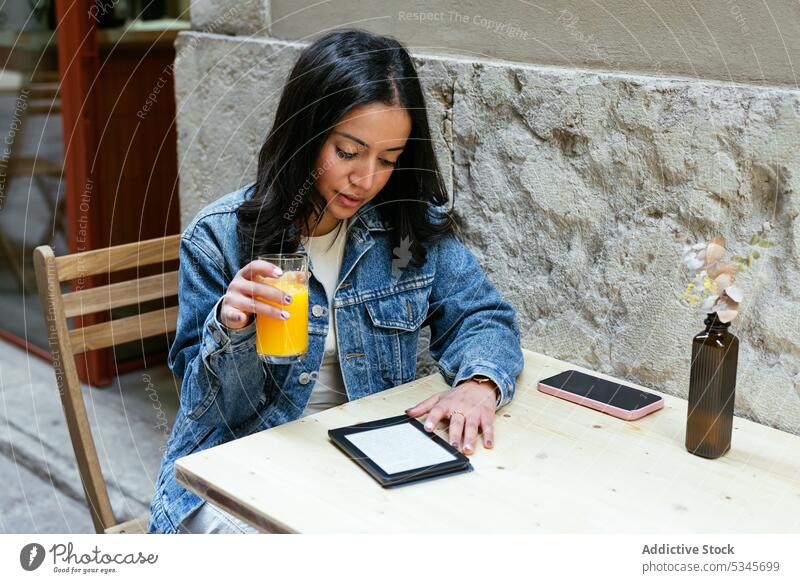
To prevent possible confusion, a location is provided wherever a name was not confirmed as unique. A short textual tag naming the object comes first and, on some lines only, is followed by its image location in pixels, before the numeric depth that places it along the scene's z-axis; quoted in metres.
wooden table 1.08
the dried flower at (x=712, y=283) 1.21
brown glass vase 1.22
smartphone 1.39
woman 1.37
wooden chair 1.63
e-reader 1.17
